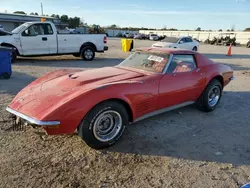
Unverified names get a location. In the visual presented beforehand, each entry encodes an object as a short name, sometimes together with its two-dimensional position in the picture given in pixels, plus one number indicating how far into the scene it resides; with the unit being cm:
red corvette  294
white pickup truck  1048
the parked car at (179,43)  1600
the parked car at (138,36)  4817
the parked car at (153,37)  4608
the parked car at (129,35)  5203
